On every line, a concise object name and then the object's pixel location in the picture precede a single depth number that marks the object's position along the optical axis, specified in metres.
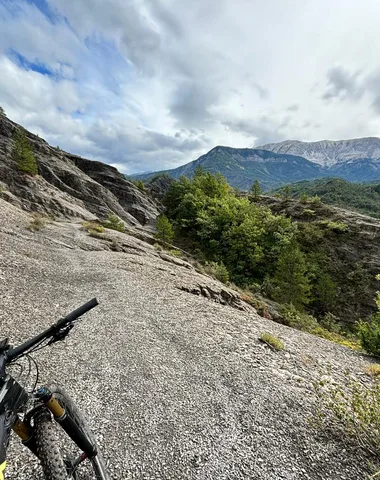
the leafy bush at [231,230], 36.59
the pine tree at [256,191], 55.19
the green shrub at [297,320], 18.68
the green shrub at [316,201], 46.06
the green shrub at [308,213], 43.88
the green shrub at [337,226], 38.94
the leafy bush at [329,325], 25.62
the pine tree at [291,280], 27.06
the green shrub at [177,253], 27.77
